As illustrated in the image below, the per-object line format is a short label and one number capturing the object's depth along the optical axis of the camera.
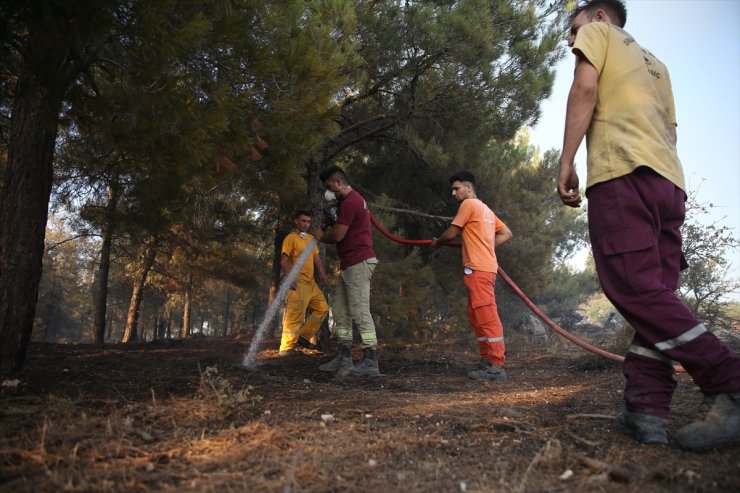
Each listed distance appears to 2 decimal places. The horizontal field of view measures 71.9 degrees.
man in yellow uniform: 6.99
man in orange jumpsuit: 4.95
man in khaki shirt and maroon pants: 2.14
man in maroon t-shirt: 4.89
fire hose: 4.49
